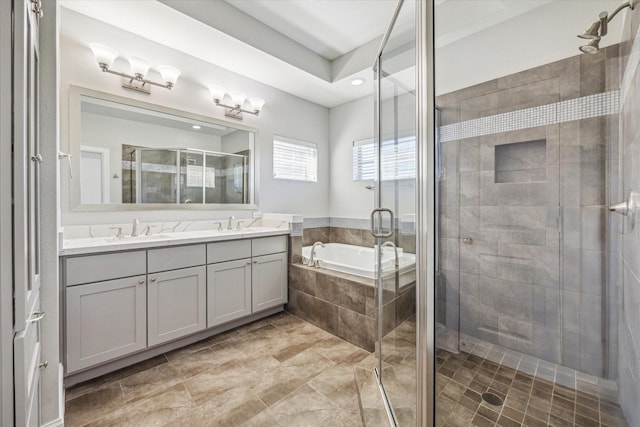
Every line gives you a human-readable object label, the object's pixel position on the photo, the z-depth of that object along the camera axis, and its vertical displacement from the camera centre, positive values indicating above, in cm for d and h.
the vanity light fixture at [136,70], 208 +117
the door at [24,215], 75 -1
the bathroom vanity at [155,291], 168 -59
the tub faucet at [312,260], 277 -49
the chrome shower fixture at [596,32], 142 +95
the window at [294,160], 339 +68
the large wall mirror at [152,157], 212 +50
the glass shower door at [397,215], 126 -2
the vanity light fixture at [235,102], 278 +117
